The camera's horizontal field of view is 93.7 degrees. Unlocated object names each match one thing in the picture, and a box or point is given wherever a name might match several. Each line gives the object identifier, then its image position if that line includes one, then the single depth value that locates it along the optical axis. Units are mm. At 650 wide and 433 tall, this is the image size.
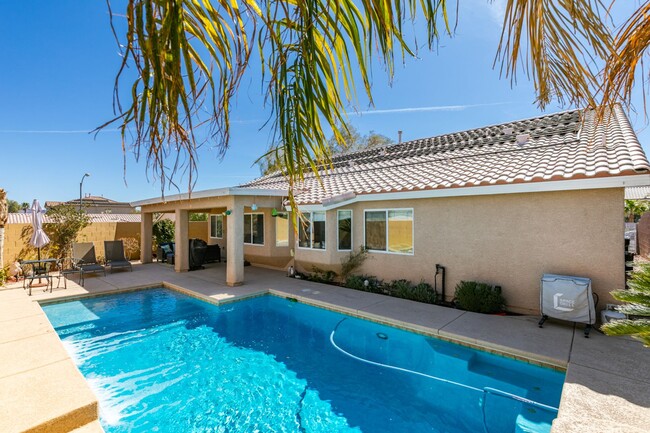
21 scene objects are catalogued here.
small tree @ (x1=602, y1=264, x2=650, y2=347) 4406
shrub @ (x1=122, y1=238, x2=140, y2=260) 22359
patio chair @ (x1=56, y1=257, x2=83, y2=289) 14117
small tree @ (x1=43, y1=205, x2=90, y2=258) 18250
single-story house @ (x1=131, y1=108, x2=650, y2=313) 8609
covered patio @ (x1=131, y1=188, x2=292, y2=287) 14297
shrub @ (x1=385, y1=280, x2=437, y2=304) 11461
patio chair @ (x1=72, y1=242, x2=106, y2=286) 15859
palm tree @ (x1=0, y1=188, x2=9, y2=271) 15109
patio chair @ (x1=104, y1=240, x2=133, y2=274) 17686
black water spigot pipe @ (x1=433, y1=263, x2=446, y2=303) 11461
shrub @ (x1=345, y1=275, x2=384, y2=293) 13188
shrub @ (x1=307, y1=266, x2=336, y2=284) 14945
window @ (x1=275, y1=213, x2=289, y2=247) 16953
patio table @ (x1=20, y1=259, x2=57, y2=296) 13000
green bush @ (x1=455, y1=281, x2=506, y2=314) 9898
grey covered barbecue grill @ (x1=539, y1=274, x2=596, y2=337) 8023
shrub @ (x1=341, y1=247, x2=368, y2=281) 13898
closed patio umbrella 14984
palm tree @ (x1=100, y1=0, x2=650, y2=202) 1175
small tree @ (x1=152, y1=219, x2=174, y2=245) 24636
